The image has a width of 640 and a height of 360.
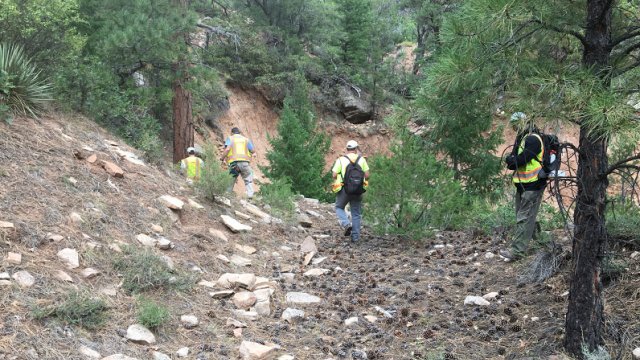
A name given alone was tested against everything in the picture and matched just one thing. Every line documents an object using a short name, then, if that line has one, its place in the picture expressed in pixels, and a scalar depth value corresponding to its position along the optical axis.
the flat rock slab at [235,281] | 6.31
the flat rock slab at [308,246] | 8.30
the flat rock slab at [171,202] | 7.72
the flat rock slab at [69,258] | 5.36
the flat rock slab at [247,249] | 7.74
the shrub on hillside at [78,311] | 4.54
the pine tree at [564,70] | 4.07
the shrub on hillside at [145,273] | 5.50
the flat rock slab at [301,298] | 6.19
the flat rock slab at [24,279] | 4.79
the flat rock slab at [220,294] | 5.95
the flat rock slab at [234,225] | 8.20
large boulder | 26.75
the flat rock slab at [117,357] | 4.23
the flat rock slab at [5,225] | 5.32
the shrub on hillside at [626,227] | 6.02
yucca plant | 7.36
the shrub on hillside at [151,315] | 4.88
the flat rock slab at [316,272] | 7.21
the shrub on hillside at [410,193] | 8.55
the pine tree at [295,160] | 14.62
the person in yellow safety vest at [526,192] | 6.53
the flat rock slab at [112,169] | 7.72
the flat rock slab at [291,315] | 5.71
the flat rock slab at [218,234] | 7.71
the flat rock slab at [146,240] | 6.46
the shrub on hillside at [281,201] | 10.04
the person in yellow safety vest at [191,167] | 10.32
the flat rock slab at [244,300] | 5.91
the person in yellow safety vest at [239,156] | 11.79
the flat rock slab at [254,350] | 4.71
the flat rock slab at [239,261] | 7.19
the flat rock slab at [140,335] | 4.65
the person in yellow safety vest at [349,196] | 9.14
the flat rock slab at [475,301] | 5.98
